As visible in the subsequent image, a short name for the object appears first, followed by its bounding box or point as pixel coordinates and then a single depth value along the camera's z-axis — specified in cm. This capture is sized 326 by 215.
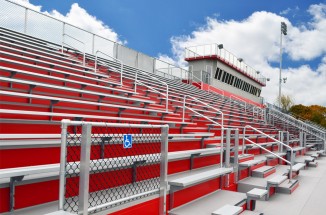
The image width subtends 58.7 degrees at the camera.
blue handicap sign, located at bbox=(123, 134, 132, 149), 266
